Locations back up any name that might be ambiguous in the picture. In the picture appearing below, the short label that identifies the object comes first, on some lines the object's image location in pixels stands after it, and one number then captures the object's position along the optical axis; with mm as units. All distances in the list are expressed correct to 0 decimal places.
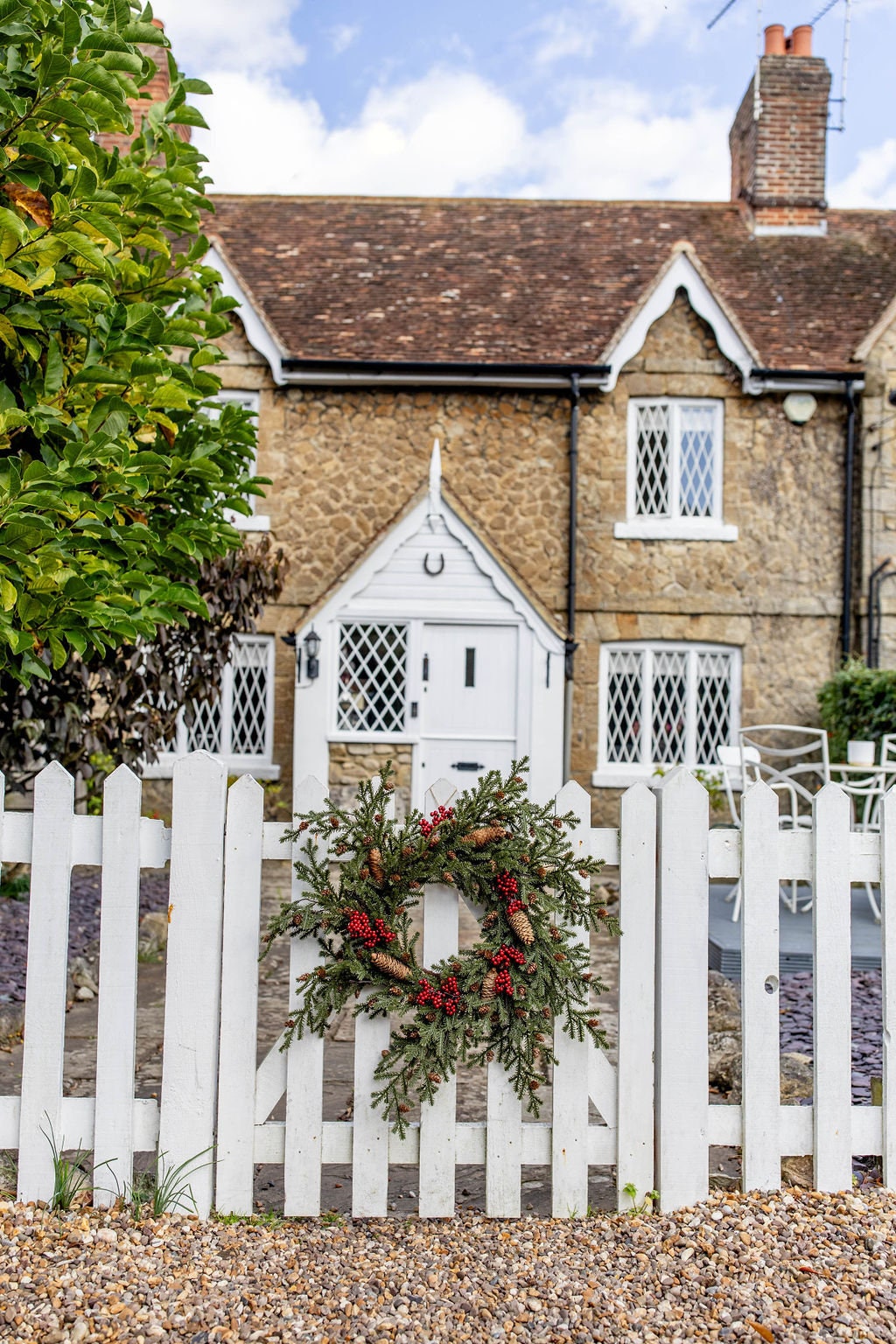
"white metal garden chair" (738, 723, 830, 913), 12078
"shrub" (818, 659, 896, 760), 10469
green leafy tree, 3137
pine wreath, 2893
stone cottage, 12484
